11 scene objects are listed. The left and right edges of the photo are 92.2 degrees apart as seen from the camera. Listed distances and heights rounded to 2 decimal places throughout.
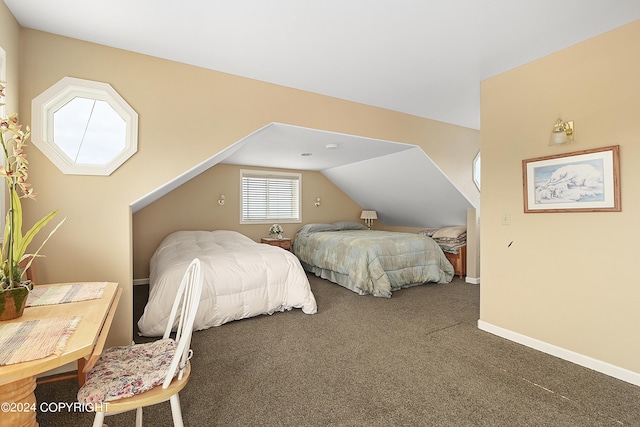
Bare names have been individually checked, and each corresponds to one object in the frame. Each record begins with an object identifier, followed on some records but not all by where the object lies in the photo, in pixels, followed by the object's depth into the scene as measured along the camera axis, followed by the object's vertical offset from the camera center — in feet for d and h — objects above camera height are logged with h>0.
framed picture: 7.22 +0.87
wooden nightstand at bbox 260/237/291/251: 18.29 -1.49
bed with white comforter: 9.22 -2.27
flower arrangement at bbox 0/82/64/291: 4.04 -0.20
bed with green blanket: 13.66 -2.17
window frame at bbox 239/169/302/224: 18.83 +2.14
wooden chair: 3.95 -2.23
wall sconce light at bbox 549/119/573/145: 7.72 +2.07
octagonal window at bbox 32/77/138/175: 7.36 +2.29
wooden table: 3.09 -1.48
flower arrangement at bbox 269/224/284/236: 19.07 -0.76
